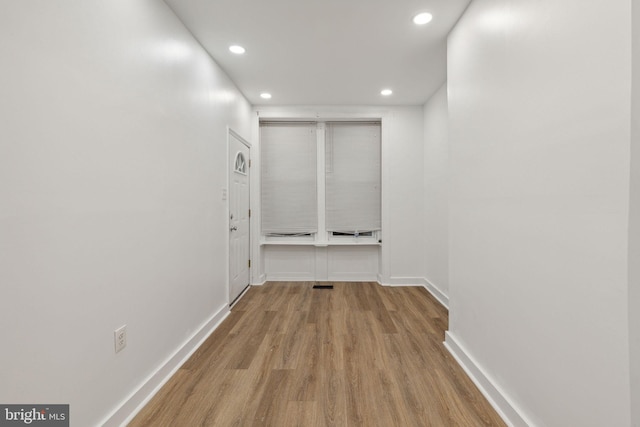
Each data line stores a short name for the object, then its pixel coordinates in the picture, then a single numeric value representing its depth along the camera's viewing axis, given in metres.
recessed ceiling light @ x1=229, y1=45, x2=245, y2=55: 2.64
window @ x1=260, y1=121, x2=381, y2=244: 4.42
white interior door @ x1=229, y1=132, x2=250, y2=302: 3.37
